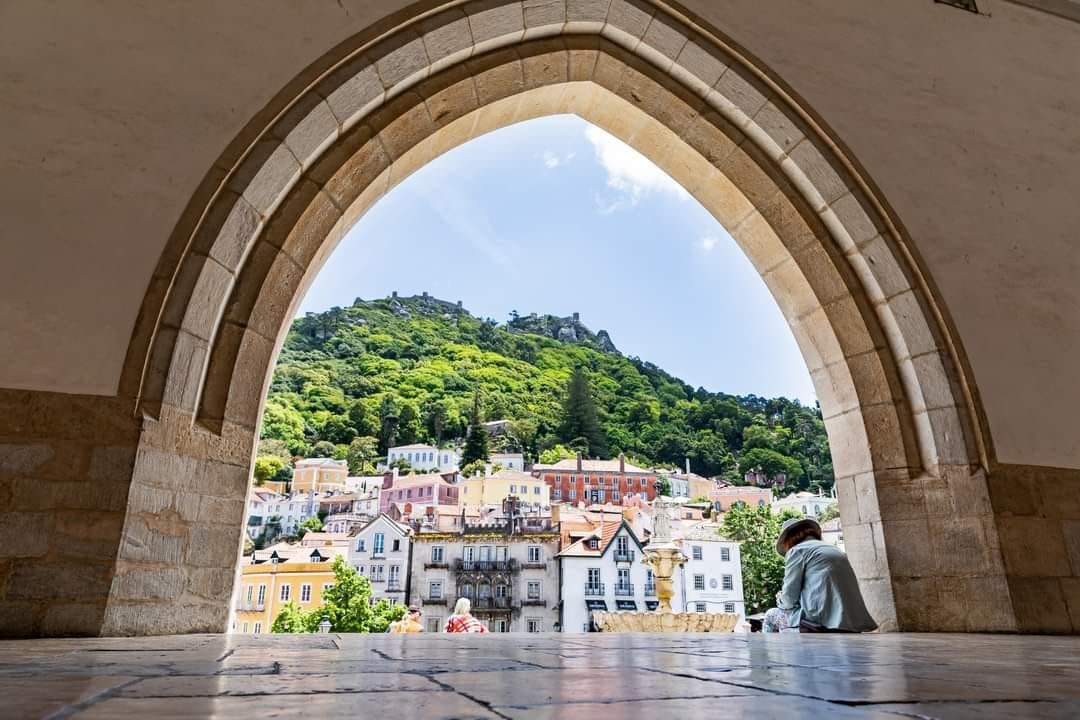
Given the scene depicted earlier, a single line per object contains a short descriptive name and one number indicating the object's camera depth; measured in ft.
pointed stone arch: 8.44
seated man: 9.97
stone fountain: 17.89
